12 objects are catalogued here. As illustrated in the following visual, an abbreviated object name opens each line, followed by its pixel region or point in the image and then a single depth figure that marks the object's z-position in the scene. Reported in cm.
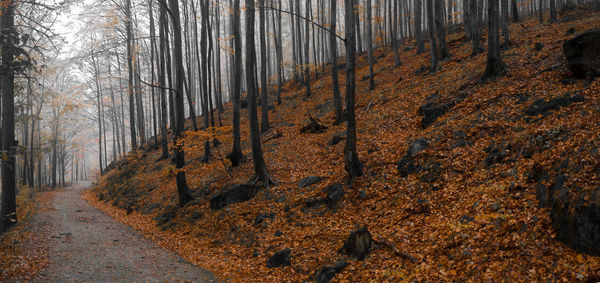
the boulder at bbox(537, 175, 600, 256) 353
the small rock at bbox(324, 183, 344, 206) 763
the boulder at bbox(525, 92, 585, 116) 655
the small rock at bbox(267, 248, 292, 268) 630
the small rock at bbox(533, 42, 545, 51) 1059
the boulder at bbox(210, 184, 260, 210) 965
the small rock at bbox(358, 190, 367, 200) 728
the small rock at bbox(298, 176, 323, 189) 898
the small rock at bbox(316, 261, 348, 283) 524
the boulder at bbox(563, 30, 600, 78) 701
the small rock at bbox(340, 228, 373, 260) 542
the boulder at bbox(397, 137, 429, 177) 739
